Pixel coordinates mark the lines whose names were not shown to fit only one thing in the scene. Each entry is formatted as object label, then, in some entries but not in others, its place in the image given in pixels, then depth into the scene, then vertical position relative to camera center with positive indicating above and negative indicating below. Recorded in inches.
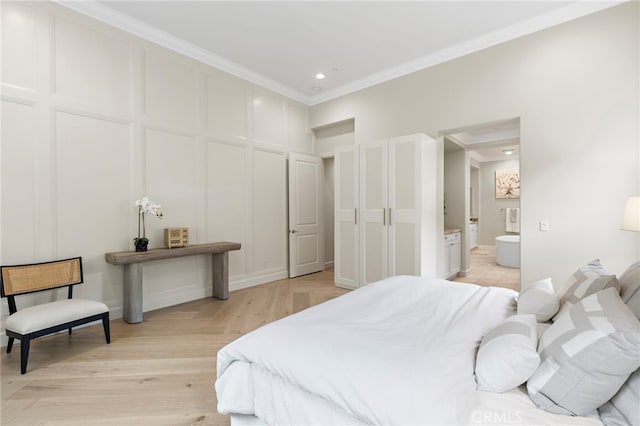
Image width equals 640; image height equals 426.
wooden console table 123.6 -19.8
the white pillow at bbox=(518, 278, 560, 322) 66.4 -20.3
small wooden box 142.8 -10.5
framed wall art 339.5 +31.3
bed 41.0 -24.5
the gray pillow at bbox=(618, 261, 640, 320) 51.9 -14.4
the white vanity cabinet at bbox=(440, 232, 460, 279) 187.0 -27.2
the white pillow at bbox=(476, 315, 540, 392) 43.6 -21.8
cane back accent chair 90.3 -29.0
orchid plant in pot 133.7 +1.5
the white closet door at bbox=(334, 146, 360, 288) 177.2 -2.8
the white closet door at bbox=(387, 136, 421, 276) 153.4 +3.4
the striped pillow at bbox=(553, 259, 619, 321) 63.3 -16.0
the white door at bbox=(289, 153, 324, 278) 209.0 -1.0
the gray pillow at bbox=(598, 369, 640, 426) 38.2 -25.3
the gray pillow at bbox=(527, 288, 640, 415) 39.0 -20.3
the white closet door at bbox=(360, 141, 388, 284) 165.2 +1.0
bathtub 238.6 -31.8
